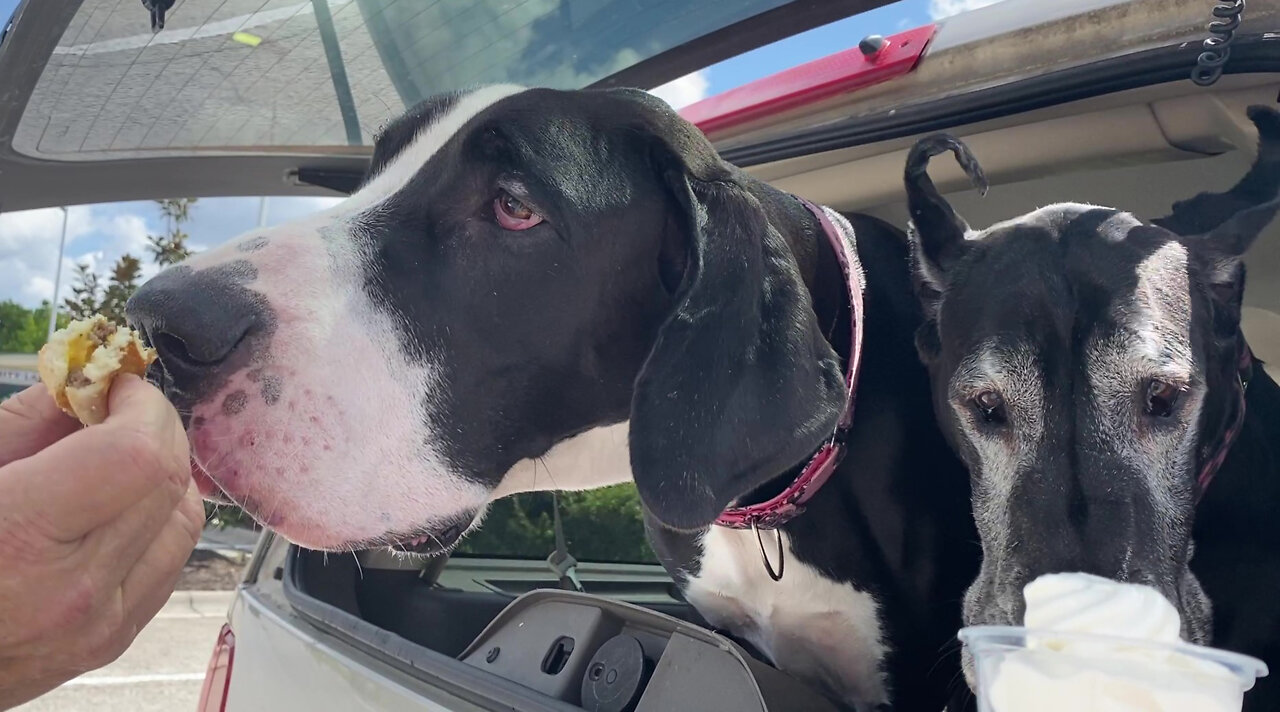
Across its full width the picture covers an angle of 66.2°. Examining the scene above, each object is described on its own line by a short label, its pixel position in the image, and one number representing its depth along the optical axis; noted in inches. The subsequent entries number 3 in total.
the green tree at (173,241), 746.2
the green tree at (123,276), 644.1
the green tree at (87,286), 654.3
